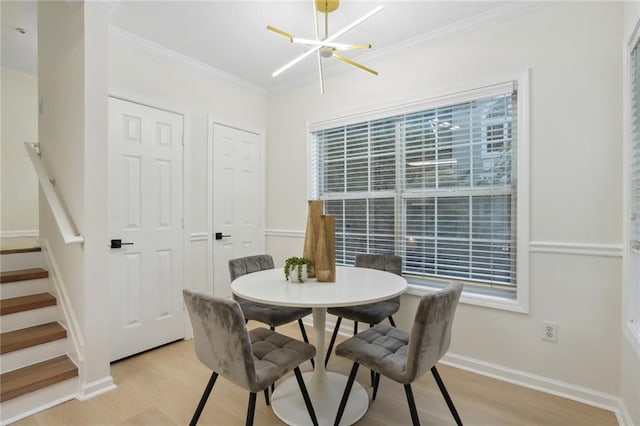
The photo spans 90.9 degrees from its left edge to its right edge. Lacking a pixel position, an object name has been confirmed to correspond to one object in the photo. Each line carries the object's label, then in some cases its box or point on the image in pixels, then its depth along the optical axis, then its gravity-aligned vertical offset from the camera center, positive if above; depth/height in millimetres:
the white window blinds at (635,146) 1705 +369
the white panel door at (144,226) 2602 -128
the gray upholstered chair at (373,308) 2295 -726
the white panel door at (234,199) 3371 +138
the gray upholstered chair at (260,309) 2242 -724
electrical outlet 2131 -812
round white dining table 1647 -456
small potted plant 2023 -372
